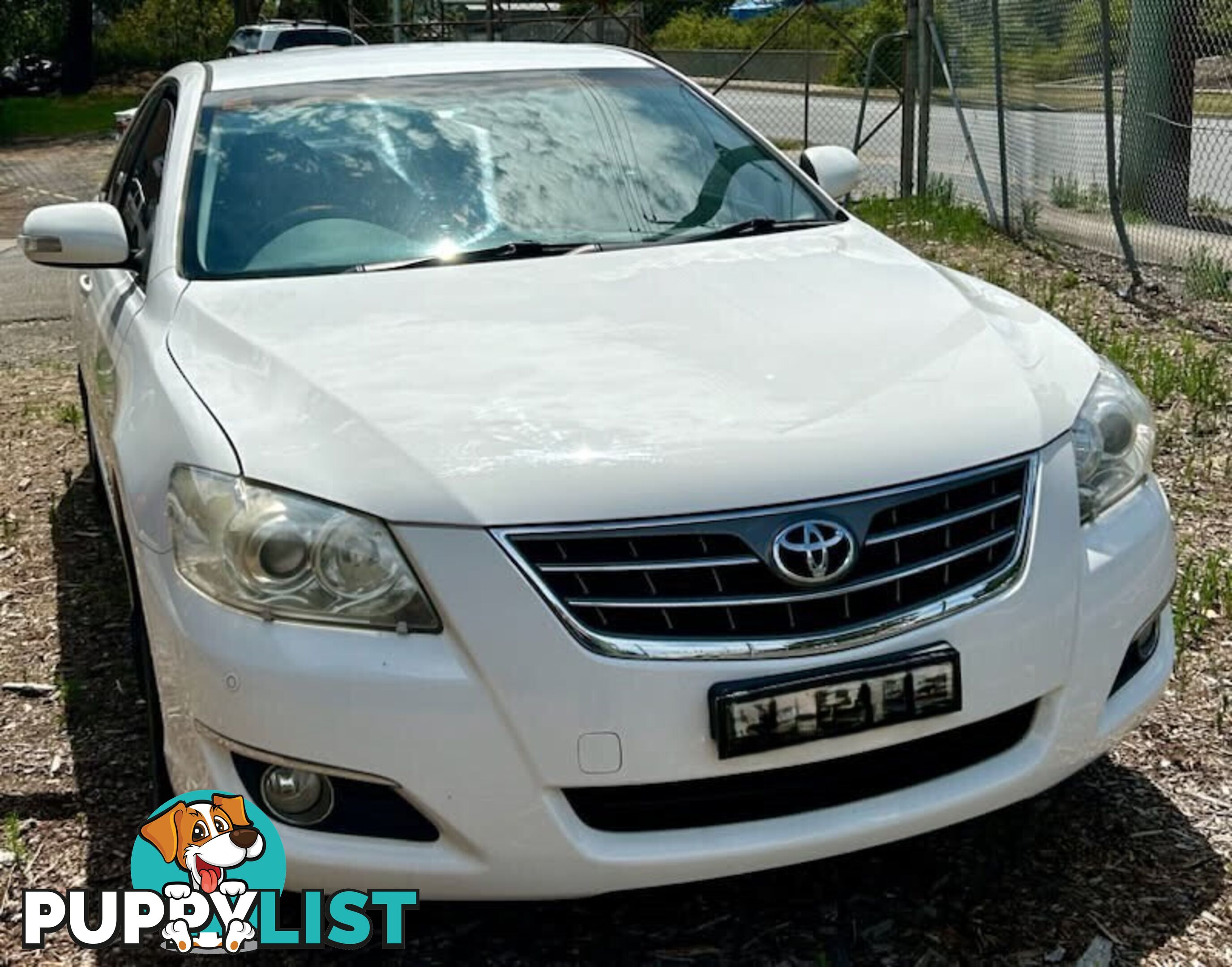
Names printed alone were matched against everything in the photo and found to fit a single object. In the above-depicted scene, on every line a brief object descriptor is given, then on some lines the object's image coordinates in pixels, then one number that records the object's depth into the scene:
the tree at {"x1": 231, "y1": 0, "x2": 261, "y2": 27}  35.75
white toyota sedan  2.37
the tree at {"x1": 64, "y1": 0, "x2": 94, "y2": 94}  37.03
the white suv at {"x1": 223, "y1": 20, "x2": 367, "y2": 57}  26.88
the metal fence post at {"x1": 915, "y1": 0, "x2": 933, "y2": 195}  11.11
